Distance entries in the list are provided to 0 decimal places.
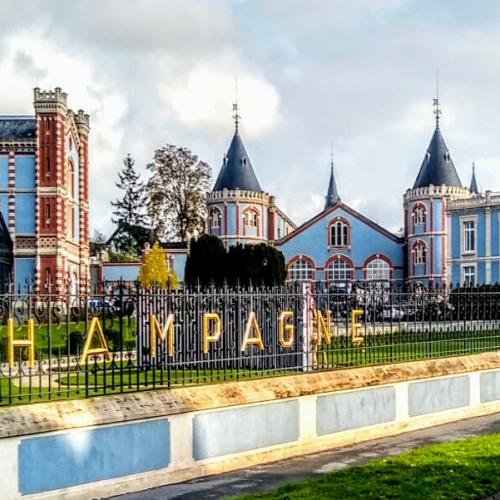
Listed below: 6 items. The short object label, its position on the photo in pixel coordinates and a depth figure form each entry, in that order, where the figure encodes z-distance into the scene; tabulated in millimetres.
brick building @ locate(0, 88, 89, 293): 54656
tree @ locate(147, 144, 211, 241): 67750
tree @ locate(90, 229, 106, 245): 95450
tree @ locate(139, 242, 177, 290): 49375
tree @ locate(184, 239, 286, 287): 36906
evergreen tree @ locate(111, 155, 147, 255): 82638
